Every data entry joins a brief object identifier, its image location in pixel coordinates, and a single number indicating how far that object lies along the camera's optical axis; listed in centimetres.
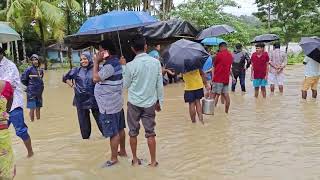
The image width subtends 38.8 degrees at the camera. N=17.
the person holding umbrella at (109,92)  571
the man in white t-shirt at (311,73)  1109
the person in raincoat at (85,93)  692
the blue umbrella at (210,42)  1320
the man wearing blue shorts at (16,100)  519
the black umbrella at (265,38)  1225
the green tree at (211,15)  2256
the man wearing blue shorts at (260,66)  1173
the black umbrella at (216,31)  1082
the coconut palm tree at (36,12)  2814
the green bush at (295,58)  2967
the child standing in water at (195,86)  844
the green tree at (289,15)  3319
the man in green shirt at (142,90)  566
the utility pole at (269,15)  3533
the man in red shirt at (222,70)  943
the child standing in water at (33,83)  947
